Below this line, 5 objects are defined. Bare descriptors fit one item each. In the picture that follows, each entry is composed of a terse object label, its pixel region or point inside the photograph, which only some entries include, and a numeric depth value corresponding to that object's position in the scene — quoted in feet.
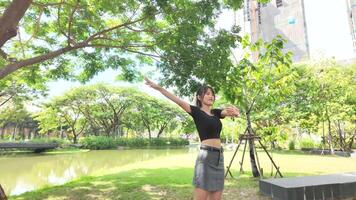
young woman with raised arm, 7.78
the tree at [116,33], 16.84
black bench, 13.76
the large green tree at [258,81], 19.14
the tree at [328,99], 49.49
